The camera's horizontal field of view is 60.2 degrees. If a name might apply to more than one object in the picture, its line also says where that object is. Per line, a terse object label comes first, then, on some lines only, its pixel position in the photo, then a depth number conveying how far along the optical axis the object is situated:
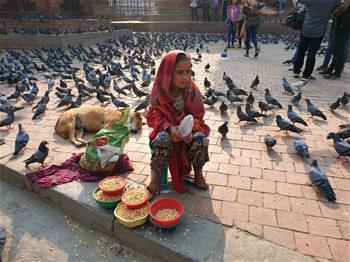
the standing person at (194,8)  22.84
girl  3.22
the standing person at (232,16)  14.12
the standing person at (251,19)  11.98
